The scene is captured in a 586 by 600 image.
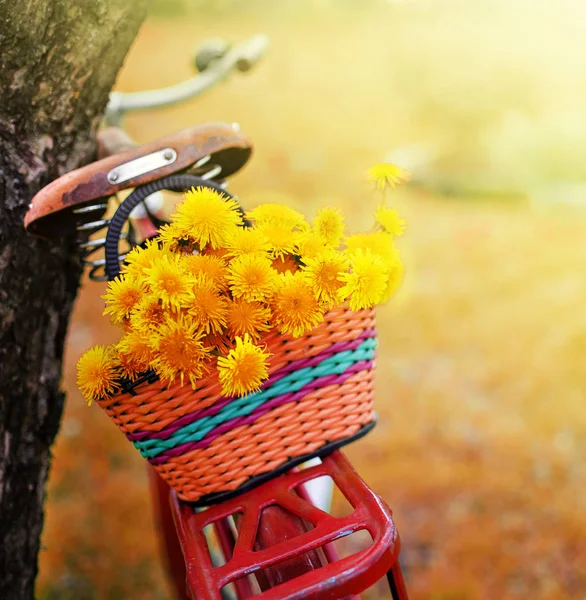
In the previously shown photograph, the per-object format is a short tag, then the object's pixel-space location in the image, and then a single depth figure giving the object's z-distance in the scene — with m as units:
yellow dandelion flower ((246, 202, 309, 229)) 0.46
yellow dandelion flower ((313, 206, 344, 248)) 0.46
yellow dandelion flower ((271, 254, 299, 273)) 0.44
